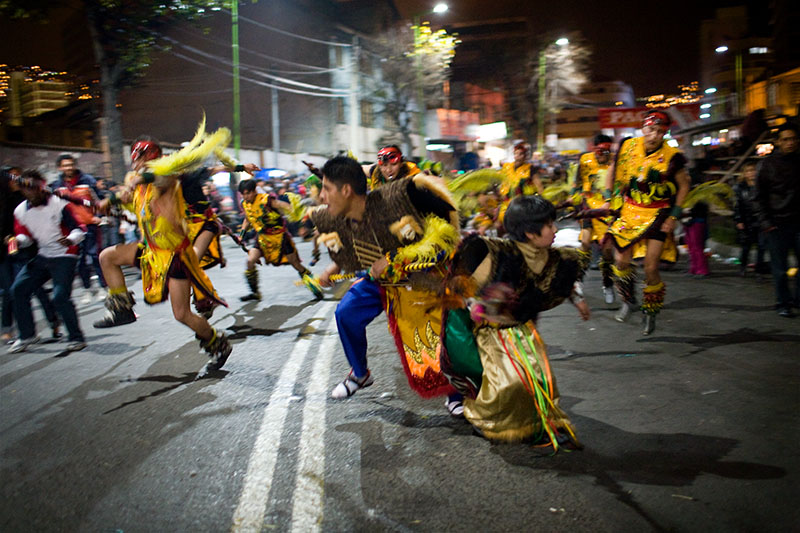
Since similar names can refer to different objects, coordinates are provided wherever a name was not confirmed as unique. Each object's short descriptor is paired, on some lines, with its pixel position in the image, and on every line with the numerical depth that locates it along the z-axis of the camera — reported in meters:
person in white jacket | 6.71
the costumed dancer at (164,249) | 5.29
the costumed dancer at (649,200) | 6.19
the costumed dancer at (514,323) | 3.48
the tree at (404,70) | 43.16
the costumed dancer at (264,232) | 9.38
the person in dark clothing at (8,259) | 7.26
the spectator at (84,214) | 7.65
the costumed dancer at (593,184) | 8.75
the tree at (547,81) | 46.88
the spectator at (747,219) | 9.81
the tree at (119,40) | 18.53
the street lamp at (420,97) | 32.16
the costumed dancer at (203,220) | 6.24
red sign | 27.34
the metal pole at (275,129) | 33.45
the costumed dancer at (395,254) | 3.99
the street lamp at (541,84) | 43.80
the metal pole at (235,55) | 21.67
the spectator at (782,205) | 6.80
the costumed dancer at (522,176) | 8.71
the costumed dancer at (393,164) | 6.83
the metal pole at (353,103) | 42.09
